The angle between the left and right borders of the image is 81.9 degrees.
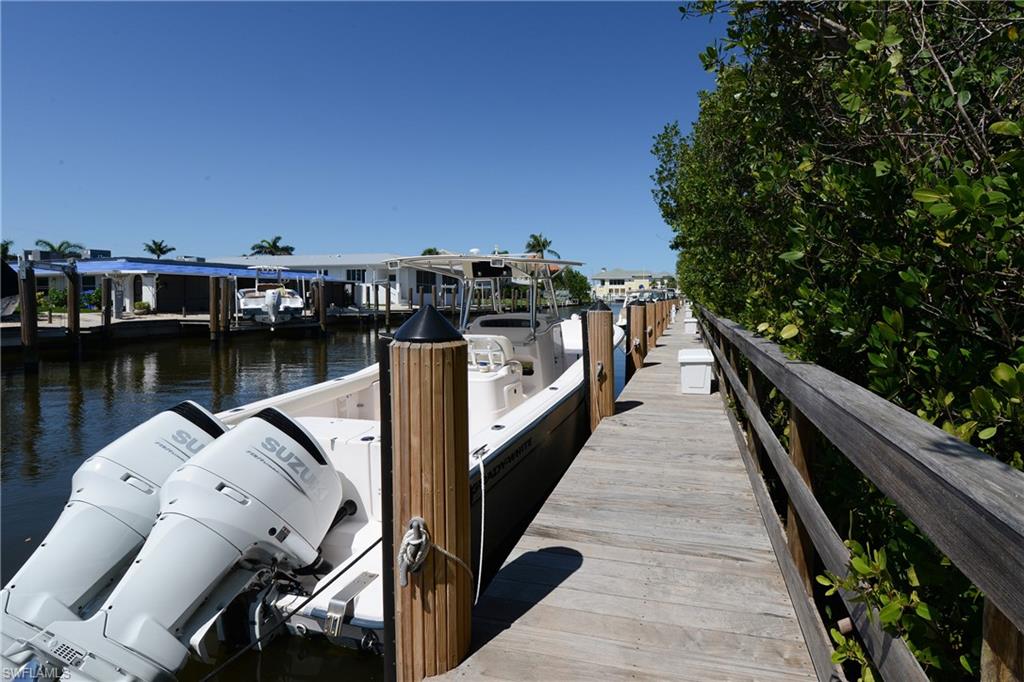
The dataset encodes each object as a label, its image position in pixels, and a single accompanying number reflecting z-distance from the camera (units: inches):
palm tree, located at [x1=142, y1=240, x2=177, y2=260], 3112.7
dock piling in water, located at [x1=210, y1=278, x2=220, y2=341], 931.3
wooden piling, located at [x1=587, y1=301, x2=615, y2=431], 242.4
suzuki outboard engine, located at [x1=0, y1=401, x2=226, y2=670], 103.8
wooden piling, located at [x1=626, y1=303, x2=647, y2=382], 432.8
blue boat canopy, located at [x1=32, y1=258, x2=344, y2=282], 1152.8
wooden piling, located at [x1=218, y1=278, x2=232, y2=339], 998.6
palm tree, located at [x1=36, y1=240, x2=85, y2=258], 2346.2
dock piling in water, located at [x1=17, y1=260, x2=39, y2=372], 637.9
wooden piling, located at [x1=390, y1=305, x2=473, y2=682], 84.9
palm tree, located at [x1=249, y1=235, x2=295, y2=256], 3262.8
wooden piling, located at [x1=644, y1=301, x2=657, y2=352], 620.9
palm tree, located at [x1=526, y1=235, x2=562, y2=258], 3801.7
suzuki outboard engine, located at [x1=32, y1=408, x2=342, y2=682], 98.2
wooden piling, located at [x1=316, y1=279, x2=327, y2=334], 1130.7
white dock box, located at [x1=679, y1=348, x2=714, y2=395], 303.9
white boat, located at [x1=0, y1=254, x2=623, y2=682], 100.9
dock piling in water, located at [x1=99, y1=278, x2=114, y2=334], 914.7
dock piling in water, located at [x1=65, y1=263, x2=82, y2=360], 746.8
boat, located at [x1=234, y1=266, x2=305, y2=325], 1147.9
